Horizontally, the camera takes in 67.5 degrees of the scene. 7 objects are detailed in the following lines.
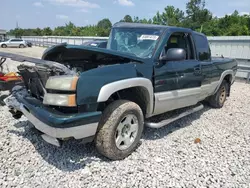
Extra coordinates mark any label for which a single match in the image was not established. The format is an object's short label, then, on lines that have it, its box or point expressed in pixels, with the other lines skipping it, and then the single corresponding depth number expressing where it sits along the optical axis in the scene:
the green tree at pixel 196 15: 42.26
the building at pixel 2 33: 44.69
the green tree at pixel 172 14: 48.23
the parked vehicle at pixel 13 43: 28.34
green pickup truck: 2.19
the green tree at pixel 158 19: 50.81
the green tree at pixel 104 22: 77.45
